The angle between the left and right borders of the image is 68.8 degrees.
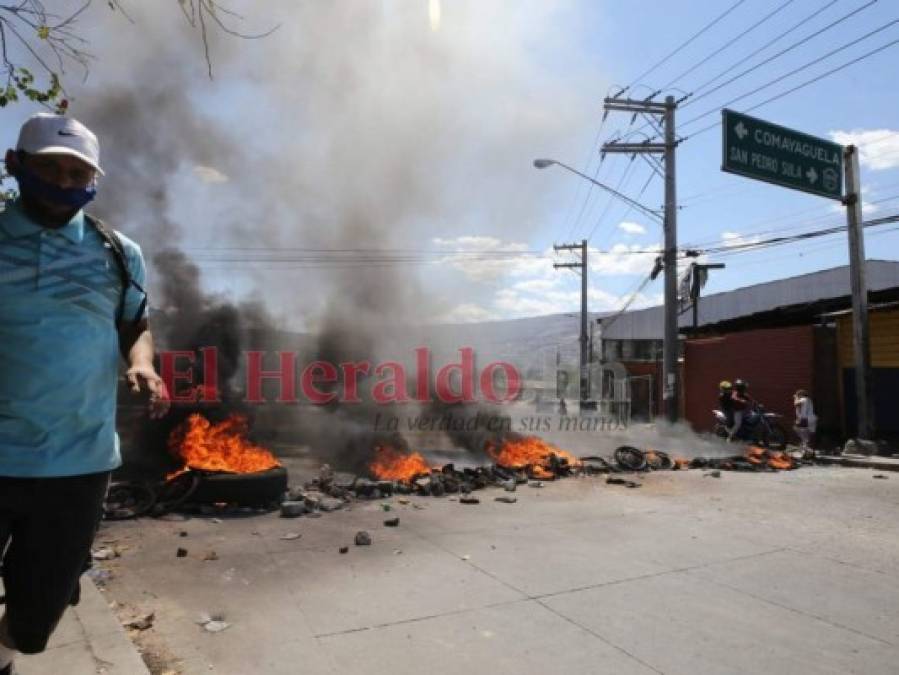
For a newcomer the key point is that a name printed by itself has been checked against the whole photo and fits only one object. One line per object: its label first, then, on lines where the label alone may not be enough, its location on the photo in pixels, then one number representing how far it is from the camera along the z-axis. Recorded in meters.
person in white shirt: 13.27
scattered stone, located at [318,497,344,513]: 7.12
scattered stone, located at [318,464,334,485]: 8.16
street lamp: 17.86
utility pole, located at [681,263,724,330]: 23.73
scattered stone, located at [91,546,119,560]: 5.05
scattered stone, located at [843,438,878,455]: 11.91
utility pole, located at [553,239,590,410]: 27.43
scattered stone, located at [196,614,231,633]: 3.68
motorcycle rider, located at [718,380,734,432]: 14.49
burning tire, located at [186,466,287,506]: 6.80
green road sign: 11.71
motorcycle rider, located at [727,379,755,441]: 14.24
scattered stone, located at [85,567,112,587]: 4.46
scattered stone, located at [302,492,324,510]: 7.04
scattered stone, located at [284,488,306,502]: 7.33
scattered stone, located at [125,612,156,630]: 3.69
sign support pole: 12.39
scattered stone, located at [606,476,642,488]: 8.94
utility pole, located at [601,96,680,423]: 16.48
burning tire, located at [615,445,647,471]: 10.35
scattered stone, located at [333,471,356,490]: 8.05
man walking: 1.86
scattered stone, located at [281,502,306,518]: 6.71
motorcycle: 14.17
